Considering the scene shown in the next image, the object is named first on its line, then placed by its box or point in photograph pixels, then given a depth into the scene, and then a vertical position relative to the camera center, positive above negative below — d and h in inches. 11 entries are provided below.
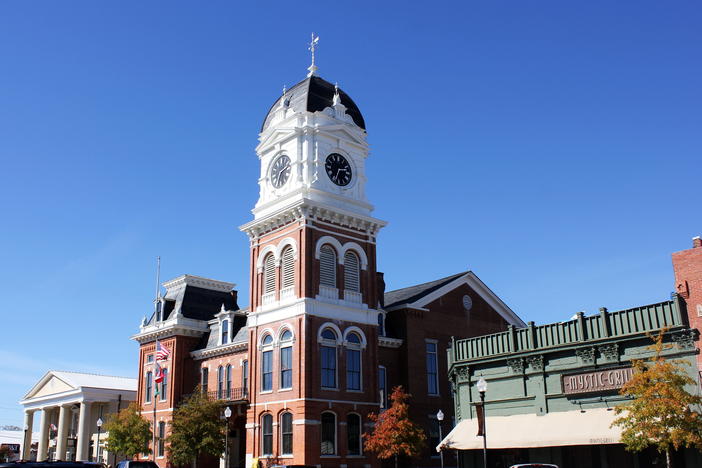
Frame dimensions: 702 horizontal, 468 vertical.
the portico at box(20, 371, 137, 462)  2792.8 +194.6
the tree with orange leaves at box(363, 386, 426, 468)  1598.2 +29.0
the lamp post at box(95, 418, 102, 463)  2305.0 +21.1
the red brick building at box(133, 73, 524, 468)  1705.2 +325.5
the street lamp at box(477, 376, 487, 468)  1102.4 +87.3
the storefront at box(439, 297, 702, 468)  1120.2 +97.6
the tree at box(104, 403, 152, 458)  2070.6 +51.6
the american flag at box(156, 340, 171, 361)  1970.4 +260.8
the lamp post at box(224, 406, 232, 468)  1544.8 +14.8
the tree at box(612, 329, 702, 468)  948.0 +40.9
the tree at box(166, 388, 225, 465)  1761.8 +45.5
